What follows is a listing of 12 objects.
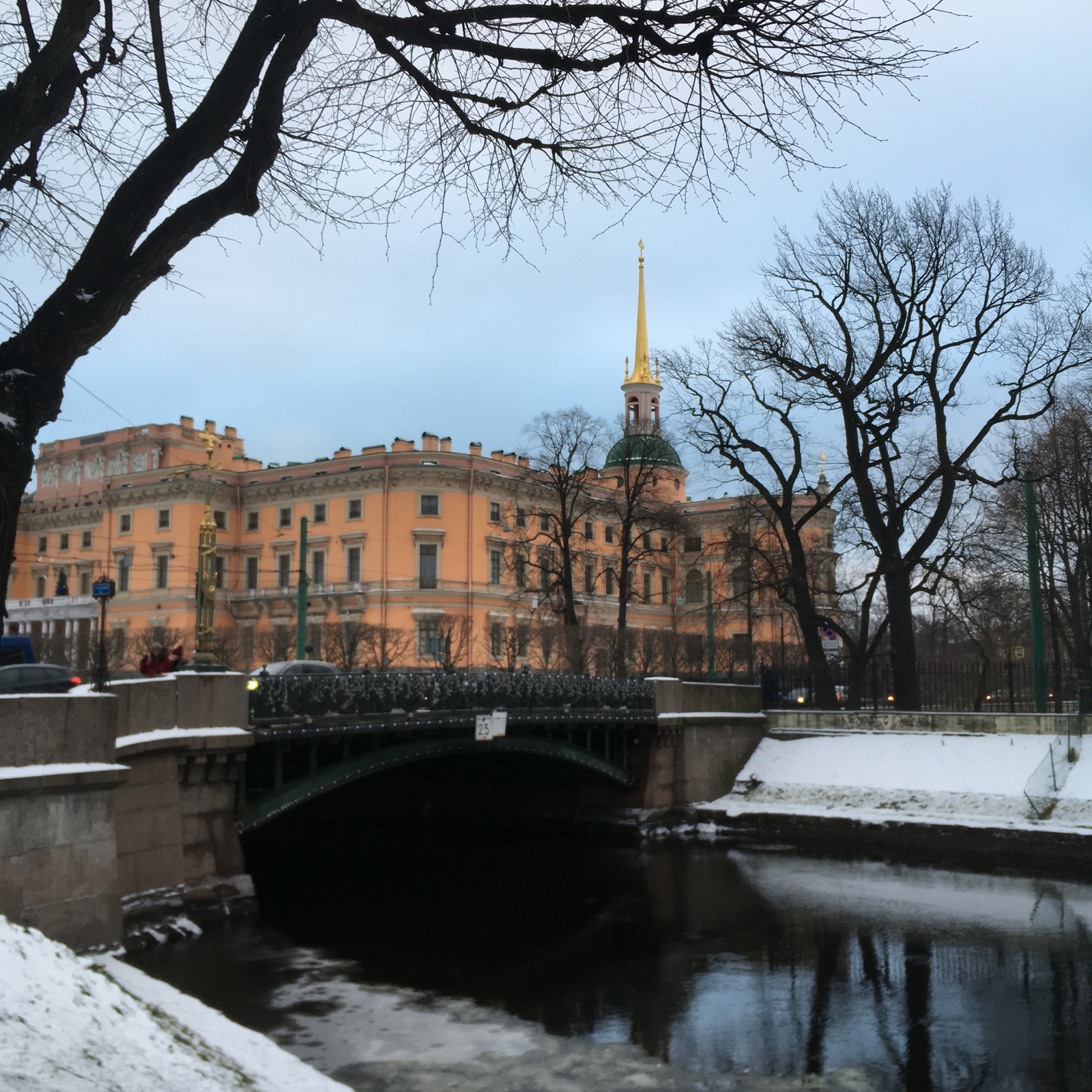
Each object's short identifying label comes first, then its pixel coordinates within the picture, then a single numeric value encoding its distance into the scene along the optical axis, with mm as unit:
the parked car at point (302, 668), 26812
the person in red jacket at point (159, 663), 19031
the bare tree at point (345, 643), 47562
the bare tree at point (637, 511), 38344
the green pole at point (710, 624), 39625
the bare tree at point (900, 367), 28781
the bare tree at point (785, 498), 29719
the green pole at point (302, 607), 33188
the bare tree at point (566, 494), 38062
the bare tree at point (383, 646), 49000
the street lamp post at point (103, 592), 22823
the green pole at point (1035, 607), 25922
